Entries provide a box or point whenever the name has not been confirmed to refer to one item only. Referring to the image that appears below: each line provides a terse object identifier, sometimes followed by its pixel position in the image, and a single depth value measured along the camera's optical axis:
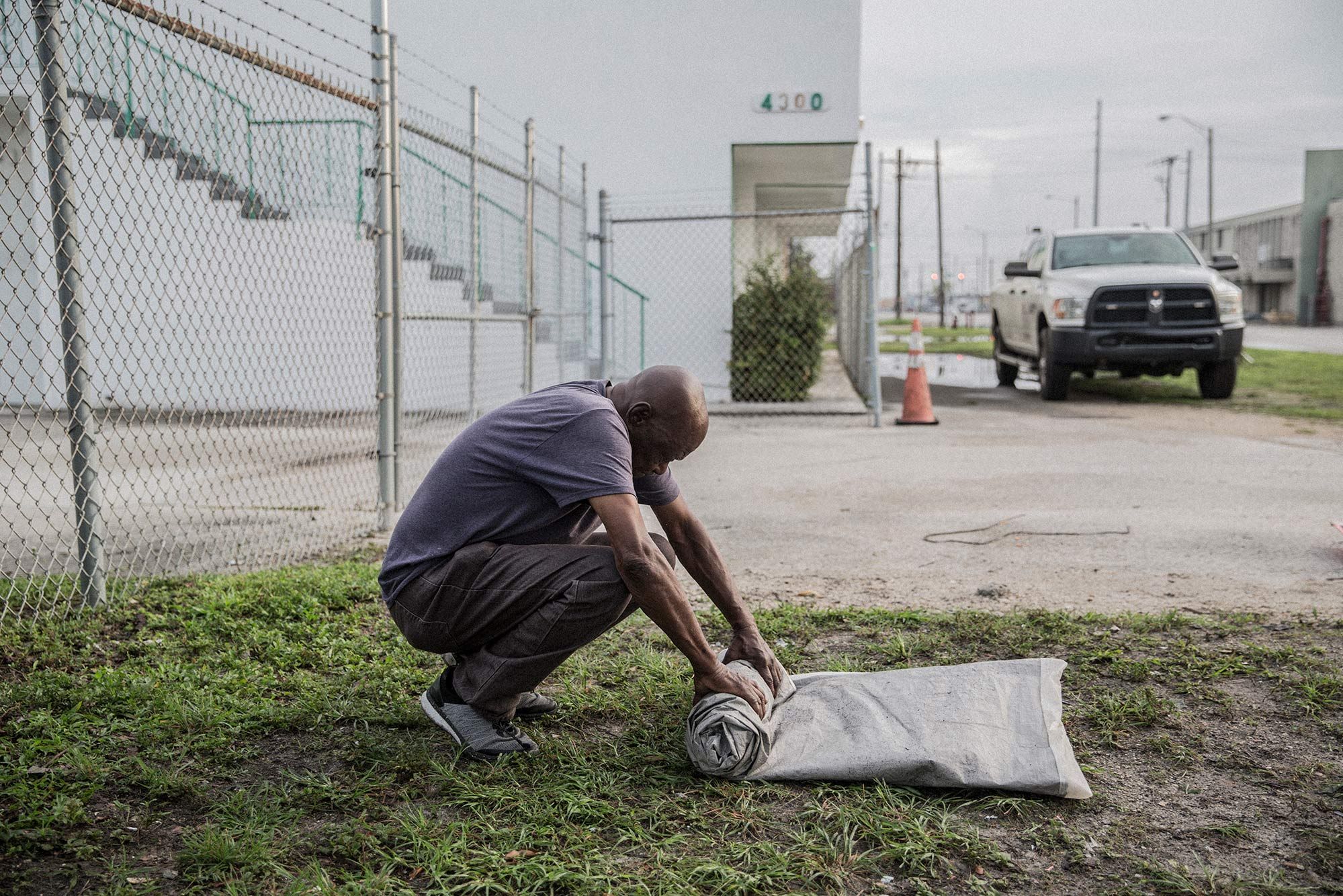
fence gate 13.60
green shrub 13.55
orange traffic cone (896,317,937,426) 11.70
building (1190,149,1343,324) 48.75
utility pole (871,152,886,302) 11.82
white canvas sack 2.84
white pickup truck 12.53
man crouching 2.73
